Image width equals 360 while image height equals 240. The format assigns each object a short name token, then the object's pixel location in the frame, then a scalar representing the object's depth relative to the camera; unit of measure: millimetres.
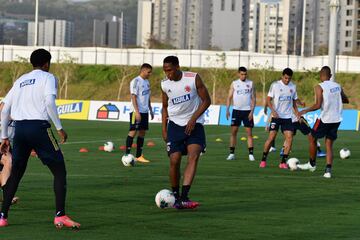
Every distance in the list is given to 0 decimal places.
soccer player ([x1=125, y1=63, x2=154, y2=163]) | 22438
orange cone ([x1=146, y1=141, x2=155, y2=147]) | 29389
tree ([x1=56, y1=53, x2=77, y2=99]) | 87062
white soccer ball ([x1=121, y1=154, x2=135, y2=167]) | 21438
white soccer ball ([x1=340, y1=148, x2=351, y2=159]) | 25438
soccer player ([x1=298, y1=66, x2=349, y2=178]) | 19219
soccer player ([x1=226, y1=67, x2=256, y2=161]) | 24328
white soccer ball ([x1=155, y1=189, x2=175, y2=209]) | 13570
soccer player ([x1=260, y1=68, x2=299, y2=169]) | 22172
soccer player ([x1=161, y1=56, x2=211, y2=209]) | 14023
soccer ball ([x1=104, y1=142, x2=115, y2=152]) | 26266
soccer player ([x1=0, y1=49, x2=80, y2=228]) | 11789
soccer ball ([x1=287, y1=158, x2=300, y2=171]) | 21234
